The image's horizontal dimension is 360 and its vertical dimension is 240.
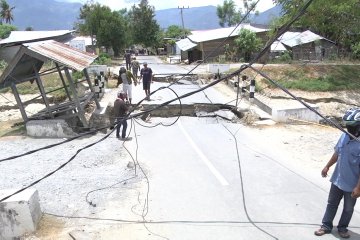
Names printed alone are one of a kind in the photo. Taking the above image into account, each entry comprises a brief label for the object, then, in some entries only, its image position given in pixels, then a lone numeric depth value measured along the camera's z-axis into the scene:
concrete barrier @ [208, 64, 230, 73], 28.33
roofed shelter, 12.35
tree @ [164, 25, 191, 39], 80.29
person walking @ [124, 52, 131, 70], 31.55
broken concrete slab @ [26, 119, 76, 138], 12.89
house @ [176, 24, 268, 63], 42.25
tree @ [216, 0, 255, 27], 106.25
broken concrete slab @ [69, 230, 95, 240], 5.84
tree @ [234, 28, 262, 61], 39.31
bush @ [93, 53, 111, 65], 38.91
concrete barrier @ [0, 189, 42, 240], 5.91
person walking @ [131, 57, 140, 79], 23.24
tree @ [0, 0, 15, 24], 81.31
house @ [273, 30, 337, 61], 40.62
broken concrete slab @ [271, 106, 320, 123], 14.61
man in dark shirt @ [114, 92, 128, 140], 12.55
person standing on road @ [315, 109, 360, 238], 5.34
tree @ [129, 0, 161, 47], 69.56
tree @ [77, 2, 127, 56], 52.31
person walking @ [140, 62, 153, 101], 18.36
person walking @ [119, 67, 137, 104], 16.50
